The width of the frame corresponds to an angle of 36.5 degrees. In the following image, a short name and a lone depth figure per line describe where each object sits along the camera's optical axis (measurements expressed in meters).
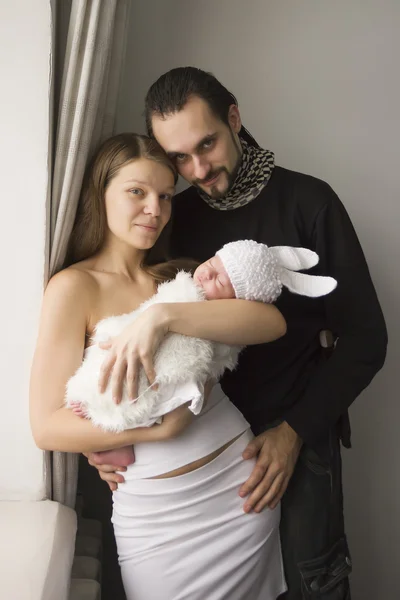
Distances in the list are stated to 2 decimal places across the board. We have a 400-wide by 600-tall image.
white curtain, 1.52
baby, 1.32
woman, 1.40
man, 1.65
